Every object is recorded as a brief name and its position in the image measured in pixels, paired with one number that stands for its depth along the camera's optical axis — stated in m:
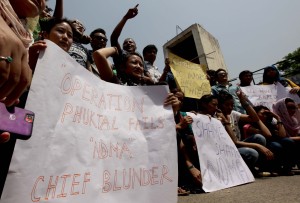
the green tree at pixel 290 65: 27.42
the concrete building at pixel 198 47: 10.29
